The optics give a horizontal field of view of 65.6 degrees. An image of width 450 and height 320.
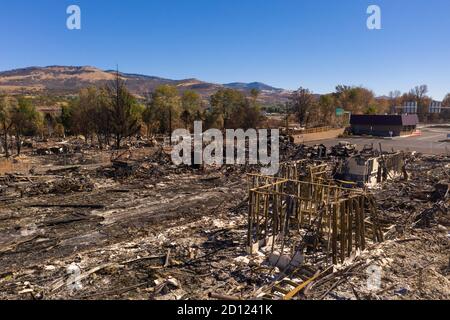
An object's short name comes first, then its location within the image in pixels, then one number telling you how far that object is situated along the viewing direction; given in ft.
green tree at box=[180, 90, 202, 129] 151.73
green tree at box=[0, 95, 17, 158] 126.52
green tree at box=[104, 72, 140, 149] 101.69
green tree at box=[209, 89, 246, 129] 142.92
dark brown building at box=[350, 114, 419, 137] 144.36
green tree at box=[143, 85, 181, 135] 142.51
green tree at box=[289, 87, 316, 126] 174.91
